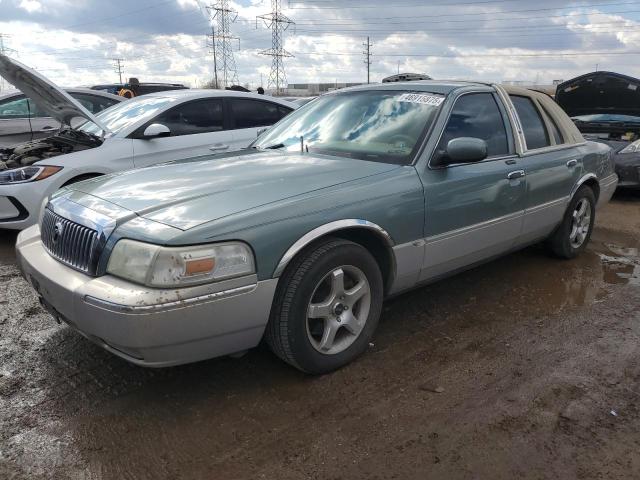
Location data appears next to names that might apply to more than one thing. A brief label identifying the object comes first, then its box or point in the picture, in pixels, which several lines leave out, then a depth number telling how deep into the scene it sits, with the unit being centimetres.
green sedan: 252
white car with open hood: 545
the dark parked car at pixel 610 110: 854
